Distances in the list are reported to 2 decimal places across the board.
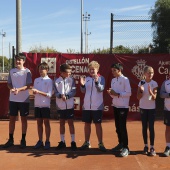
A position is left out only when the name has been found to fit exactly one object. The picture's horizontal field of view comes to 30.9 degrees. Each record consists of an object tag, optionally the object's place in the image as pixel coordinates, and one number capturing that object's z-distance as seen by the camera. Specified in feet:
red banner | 30.81
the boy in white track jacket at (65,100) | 19.86
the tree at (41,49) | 107.73
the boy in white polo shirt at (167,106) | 18.79
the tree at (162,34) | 41.06
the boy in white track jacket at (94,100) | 19.39
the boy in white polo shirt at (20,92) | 20.44
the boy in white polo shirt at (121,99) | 18.95
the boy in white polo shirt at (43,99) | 20.10
